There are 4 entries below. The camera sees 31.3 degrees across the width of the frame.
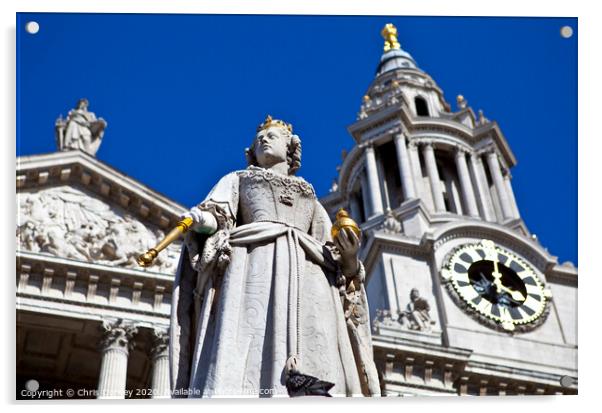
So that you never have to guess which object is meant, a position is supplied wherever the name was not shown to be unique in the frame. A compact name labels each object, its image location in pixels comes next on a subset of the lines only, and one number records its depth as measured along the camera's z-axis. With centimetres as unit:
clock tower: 2273
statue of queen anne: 626
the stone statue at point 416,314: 2438
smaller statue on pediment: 2274
